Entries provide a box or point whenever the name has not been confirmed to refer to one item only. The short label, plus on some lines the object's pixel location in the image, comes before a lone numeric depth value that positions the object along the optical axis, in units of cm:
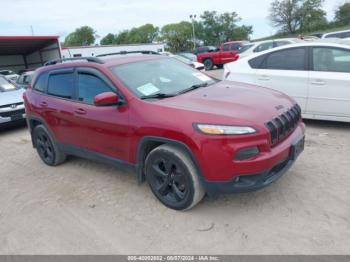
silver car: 799
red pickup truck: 2047
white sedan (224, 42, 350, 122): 552
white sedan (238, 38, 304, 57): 1509
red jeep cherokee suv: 312
